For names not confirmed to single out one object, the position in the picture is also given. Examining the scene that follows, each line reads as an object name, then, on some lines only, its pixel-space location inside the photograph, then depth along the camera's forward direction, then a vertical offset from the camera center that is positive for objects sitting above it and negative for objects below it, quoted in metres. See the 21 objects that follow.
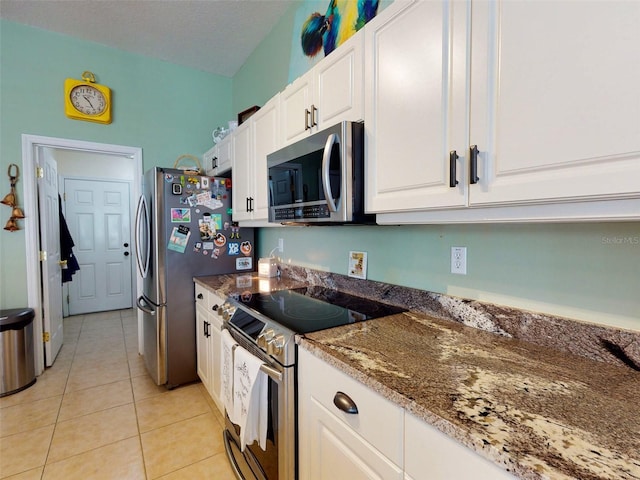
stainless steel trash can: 2.37 -0.93
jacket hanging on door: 3.45 -0.20
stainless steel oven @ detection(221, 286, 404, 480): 1.15 -0.45
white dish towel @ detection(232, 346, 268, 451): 1.26 -0.71
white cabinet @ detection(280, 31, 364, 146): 1.29 +0.64
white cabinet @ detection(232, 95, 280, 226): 1.94 +0.49
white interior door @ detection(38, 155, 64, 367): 2.74 -0.26
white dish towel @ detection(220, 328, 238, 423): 1.50 -0.70
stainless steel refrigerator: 2.33 -0.16
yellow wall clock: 2.69 +1.18
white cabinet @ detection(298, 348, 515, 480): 0.64 -0.53
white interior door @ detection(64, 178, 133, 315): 4.46 -0.16
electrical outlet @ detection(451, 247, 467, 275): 1.23 -0.12
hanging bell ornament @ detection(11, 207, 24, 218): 2.54 +0.16
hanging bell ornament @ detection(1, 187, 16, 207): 2.51 +0.27
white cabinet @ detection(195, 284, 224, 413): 2.01 -0.76
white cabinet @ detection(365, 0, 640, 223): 0.65 +0.31
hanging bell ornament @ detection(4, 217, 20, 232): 2.53 +0.06
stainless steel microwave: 1.24 +0.23
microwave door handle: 1.22 +0.26
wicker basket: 3.07 +0.70
